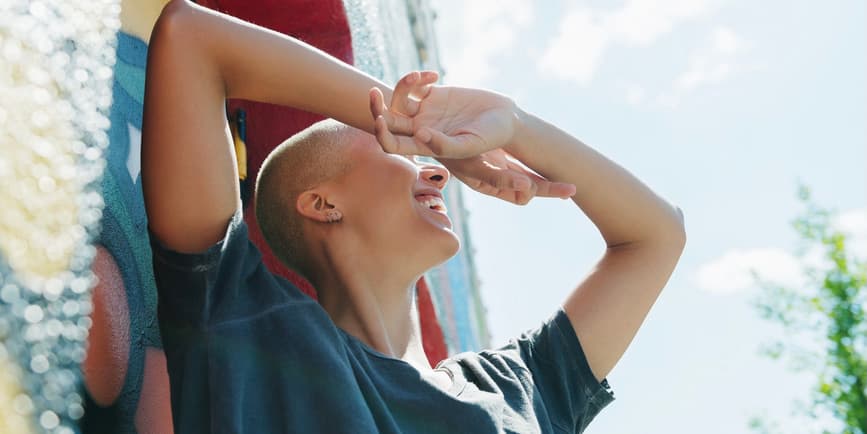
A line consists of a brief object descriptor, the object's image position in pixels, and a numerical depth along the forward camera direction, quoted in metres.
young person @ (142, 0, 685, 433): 1.31
